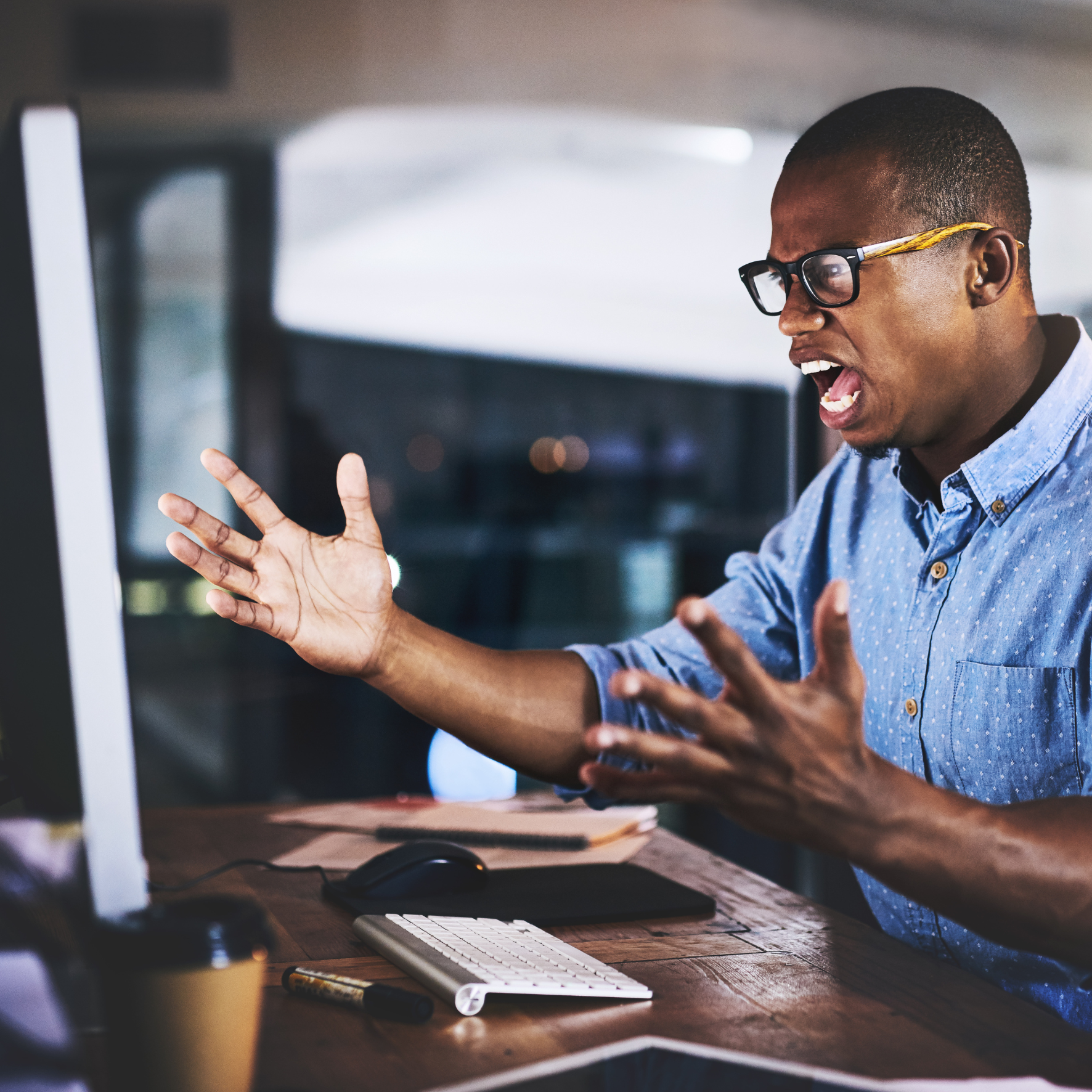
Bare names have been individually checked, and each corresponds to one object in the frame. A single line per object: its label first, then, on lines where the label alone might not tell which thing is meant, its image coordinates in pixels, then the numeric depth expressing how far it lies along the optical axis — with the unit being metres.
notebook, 1.47
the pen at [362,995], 0.85
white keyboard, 0.88
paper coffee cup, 0.64
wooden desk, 0.78
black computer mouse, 1.20
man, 1.20
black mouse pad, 1.14
